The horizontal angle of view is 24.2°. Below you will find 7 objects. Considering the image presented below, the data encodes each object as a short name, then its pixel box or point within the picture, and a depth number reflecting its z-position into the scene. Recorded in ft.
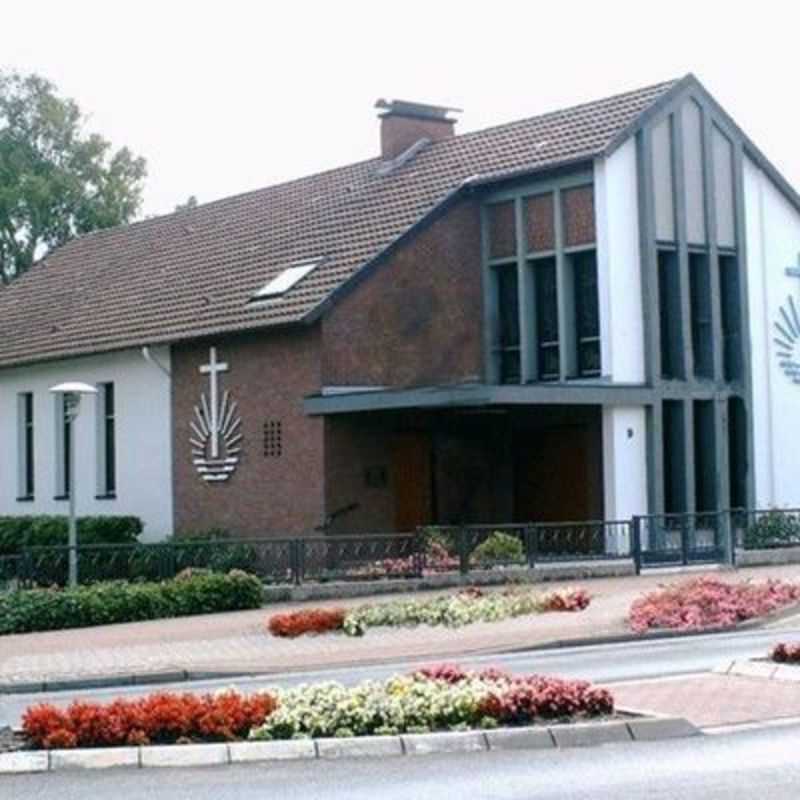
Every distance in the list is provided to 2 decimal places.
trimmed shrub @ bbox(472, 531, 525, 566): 99.76
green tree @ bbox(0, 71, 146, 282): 218.59
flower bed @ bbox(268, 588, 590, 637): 78.07
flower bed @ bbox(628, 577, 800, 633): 77.31
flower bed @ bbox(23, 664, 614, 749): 43.27
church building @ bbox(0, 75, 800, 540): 111.75
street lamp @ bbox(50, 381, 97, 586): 91.50
